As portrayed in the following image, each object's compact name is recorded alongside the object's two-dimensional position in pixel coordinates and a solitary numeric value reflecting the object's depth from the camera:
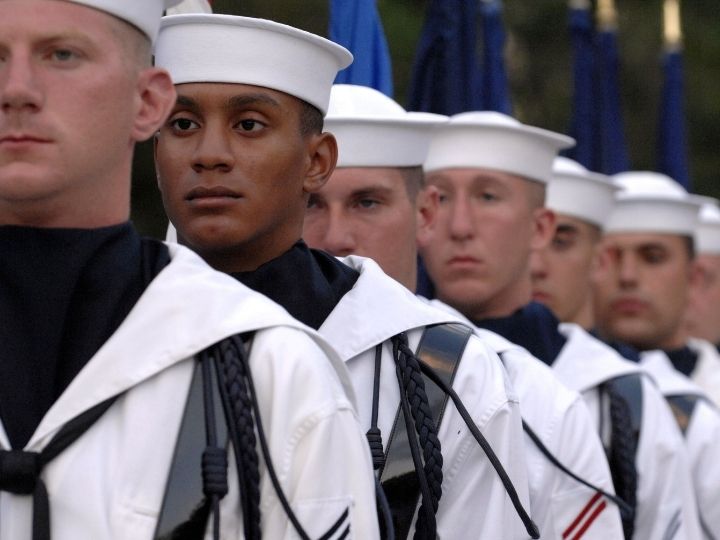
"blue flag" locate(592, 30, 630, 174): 20.50
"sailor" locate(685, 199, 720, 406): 22.06
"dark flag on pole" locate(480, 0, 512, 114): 17.09
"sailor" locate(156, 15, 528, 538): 8.20
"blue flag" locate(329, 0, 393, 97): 11.42
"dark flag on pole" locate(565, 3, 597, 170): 20.55
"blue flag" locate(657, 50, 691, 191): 22.59
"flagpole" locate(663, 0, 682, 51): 21.69
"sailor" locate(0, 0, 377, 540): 6.11
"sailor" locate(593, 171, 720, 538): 17.72
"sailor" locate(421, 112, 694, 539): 12.35
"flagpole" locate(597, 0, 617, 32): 20.42
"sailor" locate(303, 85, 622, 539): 10.29
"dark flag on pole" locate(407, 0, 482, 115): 15.30
